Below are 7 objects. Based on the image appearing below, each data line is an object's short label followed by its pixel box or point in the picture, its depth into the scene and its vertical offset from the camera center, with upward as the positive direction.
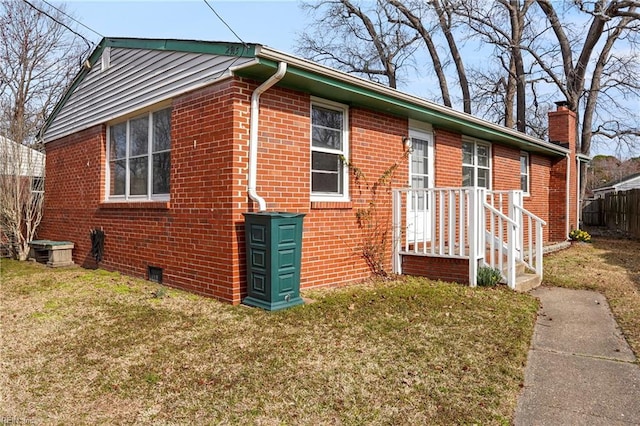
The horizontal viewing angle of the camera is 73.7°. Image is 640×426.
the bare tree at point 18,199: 9.42 +0.33
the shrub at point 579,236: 13.48 -0.64
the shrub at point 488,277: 6.36 -0.92
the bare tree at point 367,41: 23.61 +9.80
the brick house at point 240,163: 5.30 +0.80
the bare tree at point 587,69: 18.38 +6.61
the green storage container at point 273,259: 4.84 -0.51
